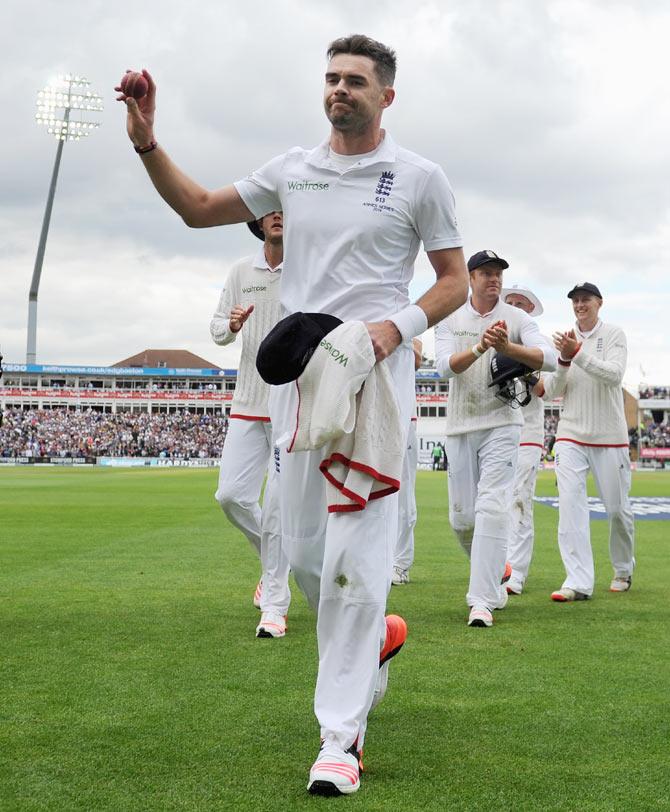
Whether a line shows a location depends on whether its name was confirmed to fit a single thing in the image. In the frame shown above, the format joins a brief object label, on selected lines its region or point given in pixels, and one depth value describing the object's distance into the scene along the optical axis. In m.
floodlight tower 73.94
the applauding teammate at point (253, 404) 7.09
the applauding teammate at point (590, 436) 8.70
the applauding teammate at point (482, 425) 7.31
